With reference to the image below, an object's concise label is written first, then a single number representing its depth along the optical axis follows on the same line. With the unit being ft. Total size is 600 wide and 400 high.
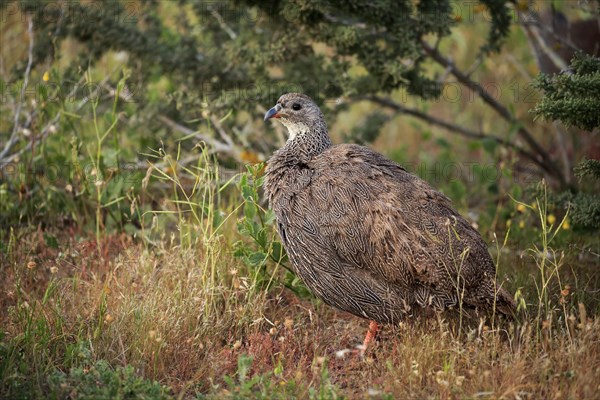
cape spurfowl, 30.17
